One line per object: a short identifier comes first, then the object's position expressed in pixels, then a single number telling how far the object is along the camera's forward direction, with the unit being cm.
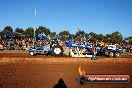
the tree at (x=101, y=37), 5975
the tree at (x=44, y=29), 6912
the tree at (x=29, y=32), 5982
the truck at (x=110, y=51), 2520
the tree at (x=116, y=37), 5412
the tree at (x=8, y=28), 6701
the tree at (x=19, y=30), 6438
